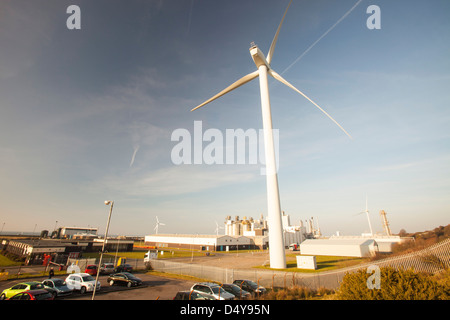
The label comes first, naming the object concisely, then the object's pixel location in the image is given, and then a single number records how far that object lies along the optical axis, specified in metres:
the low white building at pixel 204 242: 82.69
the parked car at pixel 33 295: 15.09
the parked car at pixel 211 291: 15.02
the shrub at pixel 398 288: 9.43
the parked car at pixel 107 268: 32.66
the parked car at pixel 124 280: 24.72
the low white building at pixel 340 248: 48.84
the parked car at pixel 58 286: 19.72
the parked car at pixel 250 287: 18.81
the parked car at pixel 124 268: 34.22
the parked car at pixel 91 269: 31.14
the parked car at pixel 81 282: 21.66
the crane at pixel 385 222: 111.21
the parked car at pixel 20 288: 16.86
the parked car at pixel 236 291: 16.63
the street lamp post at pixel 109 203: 18.50
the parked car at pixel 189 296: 15.57
